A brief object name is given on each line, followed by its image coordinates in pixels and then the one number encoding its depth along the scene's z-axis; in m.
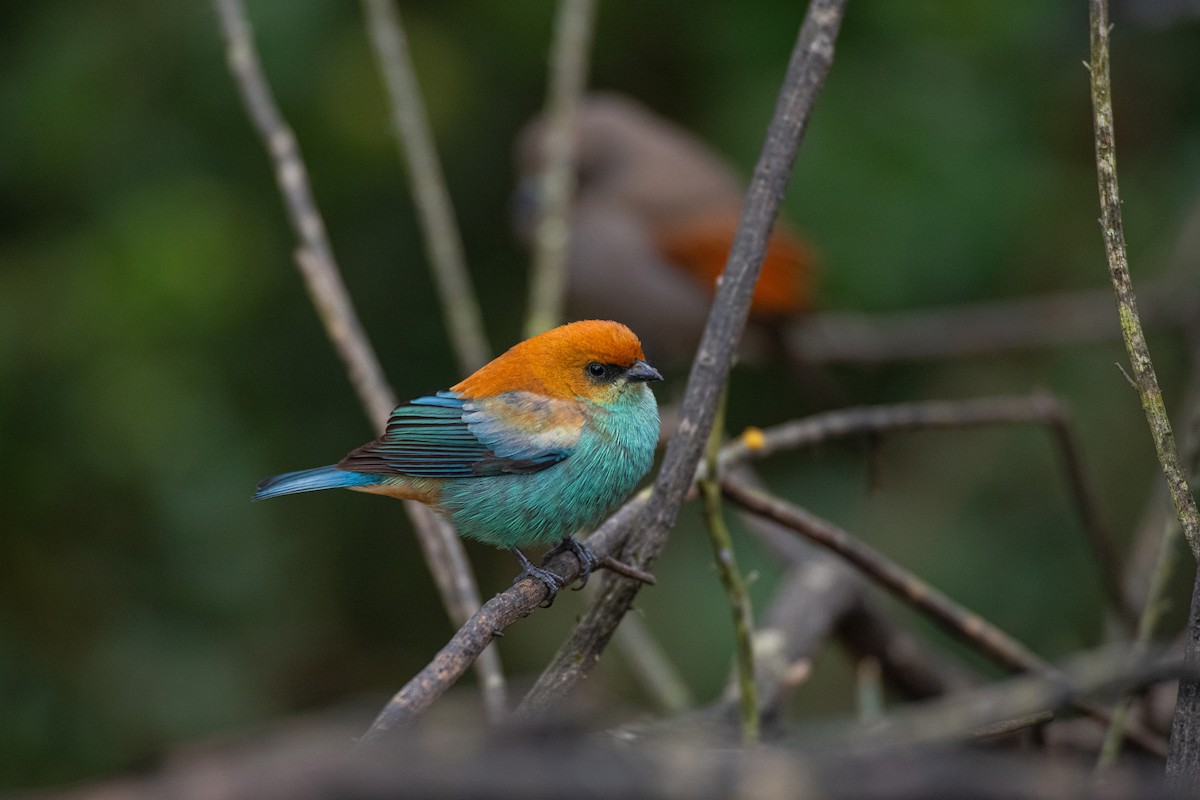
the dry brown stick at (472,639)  3.18
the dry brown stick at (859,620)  7.75
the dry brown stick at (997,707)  2.66
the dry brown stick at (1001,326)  9.70
